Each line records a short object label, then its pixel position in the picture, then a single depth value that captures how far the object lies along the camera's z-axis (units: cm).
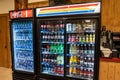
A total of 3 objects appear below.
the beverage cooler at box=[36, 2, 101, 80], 284
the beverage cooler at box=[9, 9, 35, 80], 355
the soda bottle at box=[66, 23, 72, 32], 311
